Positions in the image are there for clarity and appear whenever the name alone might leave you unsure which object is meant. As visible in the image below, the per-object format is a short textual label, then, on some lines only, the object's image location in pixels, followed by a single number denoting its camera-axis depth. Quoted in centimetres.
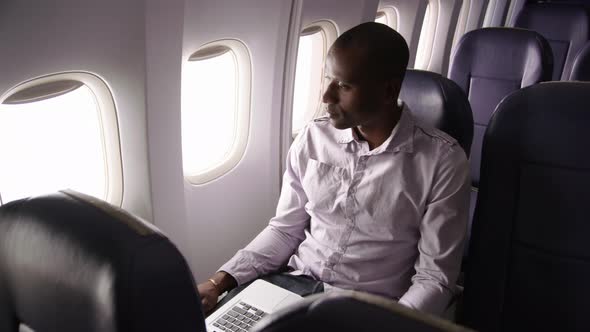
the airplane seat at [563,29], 468
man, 151
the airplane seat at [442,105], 182
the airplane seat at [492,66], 280
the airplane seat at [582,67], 324
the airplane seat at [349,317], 53
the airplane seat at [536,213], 138
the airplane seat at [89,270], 70
